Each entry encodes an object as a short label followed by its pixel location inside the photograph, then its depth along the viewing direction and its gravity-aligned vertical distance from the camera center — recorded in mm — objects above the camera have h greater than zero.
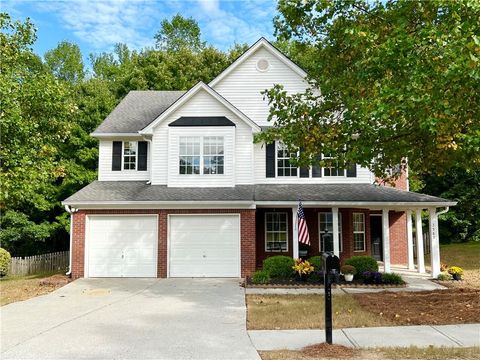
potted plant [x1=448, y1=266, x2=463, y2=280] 16531 -1849
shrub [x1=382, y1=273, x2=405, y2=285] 15414 -1952
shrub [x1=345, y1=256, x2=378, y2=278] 16266 -1511
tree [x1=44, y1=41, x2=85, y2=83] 45500 +16412
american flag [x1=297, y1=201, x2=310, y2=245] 11826 -250
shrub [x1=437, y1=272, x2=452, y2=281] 16734 -2044
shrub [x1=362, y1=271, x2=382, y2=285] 15445 -1890
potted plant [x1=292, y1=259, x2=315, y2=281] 15648 -1613
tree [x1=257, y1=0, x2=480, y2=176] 9438 +3299
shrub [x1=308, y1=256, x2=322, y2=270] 16406 -1473
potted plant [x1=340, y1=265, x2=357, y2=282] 15719 -1741
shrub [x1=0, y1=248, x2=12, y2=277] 20328 -1718
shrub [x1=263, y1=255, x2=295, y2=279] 16078 -1585
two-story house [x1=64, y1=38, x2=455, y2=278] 17375 +1039
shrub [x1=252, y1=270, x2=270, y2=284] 15375 -1874
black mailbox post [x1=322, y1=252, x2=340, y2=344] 7816 -990
